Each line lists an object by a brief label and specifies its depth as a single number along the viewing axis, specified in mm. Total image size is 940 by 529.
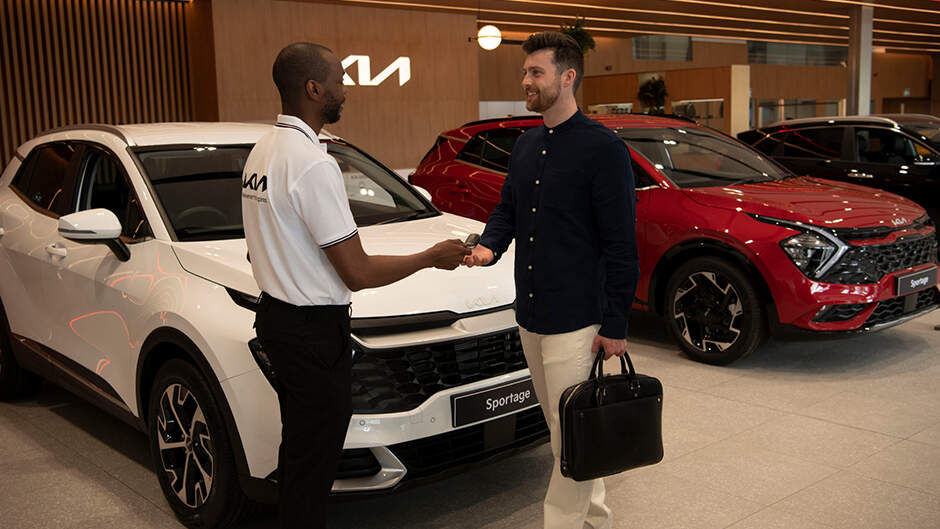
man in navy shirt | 2367
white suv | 2678
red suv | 4645
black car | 7969
